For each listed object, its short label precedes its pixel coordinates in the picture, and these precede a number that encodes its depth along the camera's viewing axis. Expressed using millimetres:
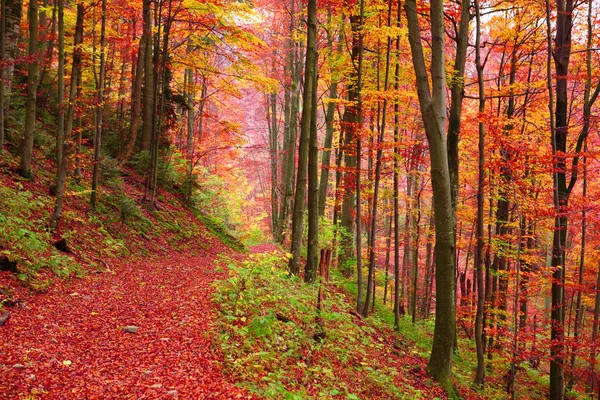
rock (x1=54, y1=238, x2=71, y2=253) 8086
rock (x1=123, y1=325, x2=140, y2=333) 5387
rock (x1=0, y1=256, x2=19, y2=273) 6246
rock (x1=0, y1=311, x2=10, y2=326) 4888
